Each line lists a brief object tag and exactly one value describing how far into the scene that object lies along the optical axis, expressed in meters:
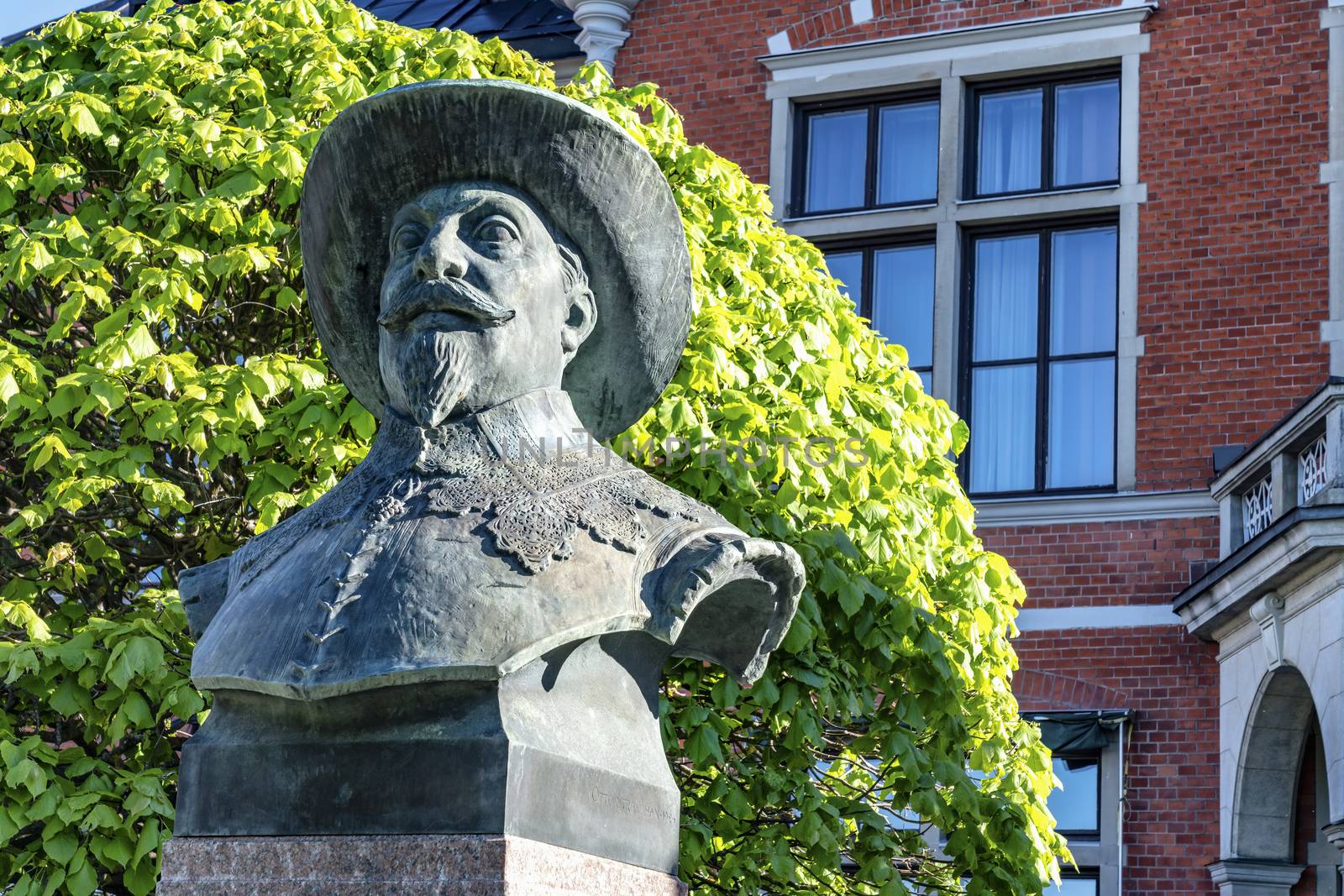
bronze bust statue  6.59
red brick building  22.98
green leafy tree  12.17
